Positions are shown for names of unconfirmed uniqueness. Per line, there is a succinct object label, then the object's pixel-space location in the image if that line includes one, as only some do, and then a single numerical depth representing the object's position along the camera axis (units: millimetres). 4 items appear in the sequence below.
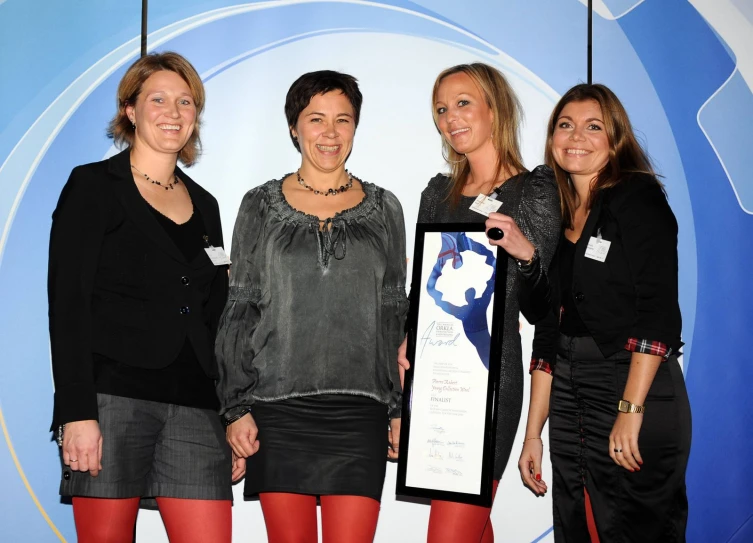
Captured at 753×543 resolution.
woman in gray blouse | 2777
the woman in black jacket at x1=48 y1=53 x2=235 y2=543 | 2506
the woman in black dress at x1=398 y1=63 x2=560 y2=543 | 2752
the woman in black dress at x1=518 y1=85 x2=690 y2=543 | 2580
